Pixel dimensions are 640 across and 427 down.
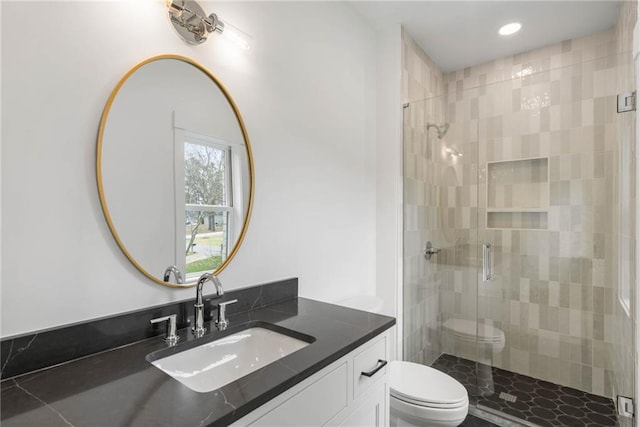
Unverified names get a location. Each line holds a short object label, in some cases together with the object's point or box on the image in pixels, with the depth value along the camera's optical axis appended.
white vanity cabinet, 0.82
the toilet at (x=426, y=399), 1.57
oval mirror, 1.03
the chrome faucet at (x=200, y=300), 1.12
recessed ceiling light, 2.35
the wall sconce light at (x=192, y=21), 1.15
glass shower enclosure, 2.04
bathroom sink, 0.97
